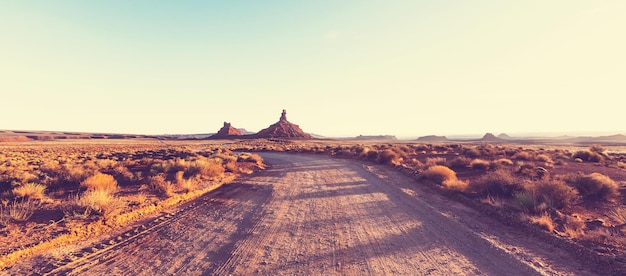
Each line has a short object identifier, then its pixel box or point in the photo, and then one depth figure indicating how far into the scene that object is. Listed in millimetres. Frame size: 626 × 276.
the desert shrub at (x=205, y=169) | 15327
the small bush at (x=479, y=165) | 18205
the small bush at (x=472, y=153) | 27334
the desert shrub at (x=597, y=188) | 10578
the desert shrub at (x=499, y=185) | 10445
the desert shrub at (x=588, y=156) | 23114
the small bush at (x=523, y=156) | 24703
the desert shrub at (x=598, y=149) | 29172
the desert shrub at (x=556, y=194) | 8930
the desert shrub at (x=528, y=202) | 8264
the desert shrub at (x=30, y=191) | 9219
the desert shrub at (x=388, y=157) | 23741
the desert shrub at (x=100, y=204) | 7691
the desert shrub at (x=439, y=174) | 13789
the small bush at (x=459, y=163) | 20023
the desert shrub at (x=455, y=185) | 11512
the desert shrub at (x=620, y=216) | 7430
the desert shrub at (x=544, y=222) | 6946
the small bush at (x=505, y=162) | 20434
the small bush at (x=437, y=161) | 19975
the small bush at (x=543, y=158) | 22684
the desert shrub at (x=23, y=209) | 7175
